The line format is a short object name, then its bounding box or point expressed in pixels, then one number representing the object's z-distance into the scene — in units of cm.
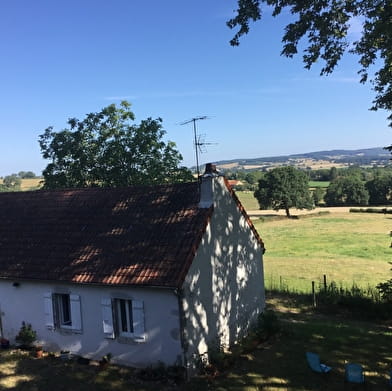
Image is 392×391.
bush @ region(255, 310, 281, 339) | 1545
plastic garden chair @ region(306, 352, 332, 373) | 1173
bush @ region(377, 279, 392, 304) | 1817
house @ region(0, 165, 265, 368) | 1233
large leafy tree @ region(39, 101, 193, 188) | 2716
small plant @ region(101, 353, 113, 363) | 1299
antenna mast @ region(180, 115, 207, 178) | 1497
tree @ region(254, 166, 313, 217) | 8031
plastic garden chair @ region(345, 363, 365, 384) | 1098
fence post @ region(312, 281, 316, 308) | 2011
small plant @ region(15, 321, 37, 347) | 1446
